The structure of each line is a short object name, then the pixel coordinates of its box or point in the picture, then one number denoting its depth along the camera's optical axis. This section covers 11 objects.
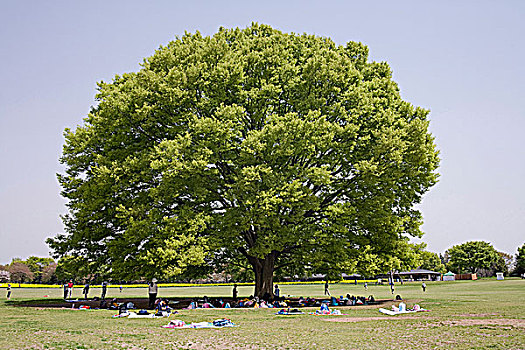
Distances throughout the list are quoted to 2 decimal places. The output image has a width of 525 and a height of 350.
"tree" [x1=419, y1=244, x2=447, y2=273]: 147.12
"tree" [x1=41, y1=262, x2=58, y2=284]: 106.88
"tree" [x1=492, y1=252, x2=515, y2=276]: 137.62
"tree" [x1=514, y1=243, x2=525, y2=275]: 123.31
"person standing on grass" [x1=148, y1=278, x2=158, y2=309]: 26.93
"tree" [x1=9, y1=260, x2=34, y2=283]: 112.00
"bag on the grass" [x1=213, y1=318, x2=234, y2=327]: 18.58
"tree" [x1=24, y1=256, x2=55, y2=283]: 120.93
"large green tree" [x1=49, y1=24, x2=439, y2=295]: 27.69
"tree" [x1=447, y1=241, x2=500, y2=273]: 134.62
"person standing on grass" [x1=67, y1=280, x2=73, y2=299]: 40.03
